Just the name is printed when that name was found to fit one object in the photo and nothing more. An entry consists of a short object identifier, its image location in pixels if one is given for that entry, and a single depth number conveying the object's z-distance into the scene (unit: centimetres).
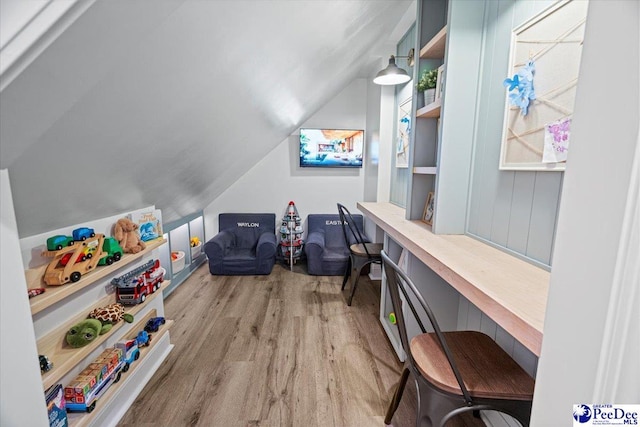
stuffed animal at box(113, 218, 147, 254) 166
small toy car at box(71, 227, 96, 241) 133
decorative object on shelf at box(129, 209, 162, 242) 187
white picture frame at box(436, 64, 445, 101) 159
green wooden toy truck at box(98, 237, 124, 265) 147
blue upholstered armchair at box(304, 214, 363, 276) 353
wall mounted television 399
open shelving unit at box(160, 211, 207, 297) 291
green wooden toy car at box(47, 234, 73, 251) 120
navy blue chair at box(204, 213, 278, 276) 352
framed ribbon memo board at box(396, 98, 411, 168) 263
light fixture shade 220
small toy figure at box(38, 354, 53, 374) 108
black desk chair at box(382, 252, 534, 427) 92
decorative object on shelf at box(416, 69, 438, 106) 175
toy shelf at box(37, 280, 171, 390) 109
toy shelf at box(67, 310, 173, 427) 123
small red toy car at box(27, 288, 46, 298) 108
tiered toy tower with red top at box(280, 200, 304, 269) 382
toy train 125
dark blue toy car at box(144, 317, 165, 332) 189
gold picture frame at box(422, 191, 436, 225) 192
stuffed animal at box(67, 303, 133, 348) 127
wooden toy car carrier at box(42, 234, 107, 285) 116
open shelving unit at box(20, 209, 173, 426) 114
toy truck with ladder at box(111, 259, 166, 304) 166
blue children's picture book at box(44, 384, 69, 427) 108
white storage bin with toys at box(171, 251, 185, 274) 311
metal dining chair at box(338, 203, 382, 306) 257
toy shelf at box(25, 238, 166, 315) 104
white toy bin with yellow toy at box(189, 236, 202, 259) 373
